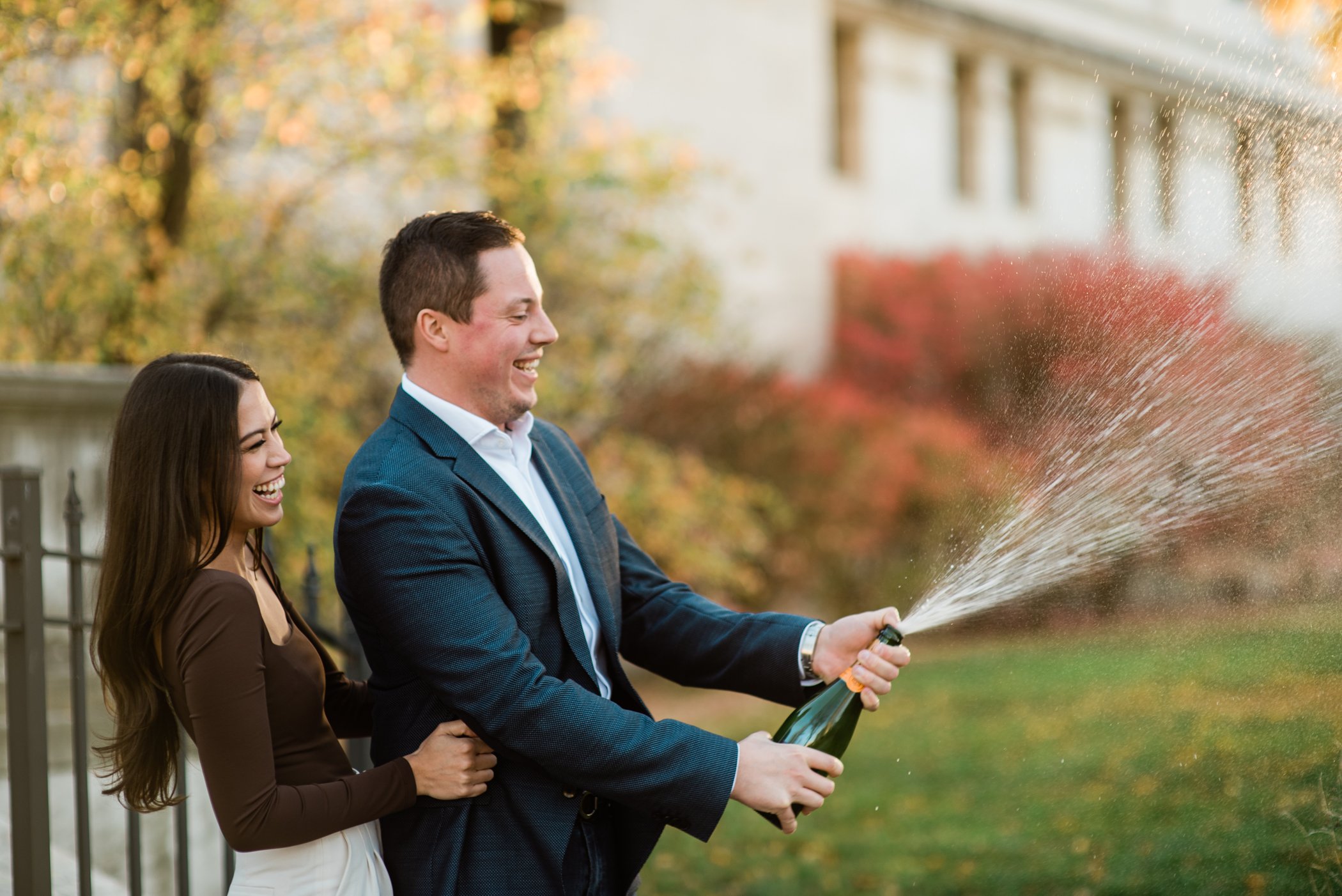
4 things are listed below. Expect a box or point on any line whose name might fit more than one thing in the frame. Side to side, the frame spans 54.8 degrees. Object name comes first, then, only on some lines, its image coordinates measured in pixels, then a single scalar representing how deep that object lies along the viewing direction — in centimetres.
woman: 233
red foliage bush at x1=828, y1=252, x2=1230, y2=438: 1471
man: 249
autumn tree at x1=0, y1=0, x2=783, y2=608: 653
